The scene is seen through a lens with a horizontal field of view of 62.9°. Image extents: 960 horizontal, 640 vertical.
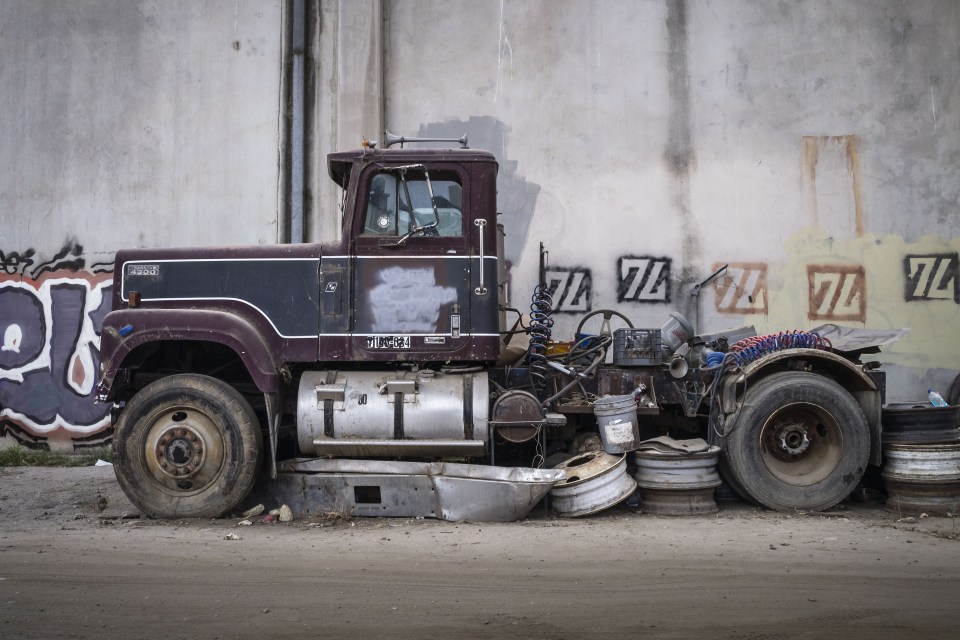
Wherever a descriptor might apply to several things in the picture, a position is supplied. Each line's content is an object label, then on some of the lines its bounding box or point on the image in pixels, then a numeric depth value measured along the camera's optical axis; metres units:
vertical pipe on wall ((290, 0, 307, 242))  9.52
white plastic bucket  5.98
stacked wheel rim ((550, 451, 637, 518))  5.86
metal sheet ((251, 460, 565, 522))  5.73
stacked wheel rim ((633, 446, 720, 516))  5.96
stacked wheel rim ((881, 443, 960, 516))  5.94
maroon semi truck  5.93
